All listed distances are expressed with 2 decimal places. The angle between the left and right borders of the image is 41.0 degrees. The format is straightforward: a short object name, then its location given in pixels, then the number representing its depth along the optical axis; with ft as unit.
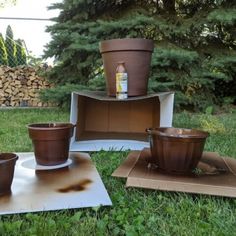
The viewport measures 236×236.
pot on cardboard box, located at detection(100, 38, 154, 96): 5.26
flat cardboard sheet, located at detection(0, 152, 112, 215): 2.88
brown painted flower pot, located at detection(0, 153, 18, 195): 3.00
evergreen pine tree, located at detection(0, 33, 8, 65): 17.41
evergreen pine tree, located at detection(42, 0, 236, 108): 10.30
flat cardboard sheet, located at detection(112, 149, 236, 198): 3.13
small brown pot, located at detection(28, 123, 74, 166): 3.99
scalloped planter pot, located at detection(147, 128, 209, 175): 3.42
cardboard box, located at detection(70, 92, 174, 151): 5.95
